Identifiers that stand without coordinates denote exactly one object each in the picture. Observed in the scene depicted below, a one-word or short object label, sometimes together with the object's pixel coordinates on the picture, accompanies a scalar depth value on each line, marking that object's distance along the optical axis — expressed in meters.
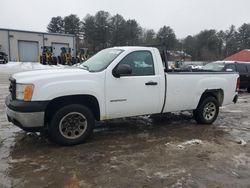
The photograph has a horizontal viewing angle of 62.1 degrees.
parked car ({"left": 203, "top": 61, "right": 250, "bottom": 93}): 10.71
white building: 31.13
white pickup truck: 3.51
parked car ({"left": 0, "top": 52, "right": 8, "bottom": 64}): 24.07
